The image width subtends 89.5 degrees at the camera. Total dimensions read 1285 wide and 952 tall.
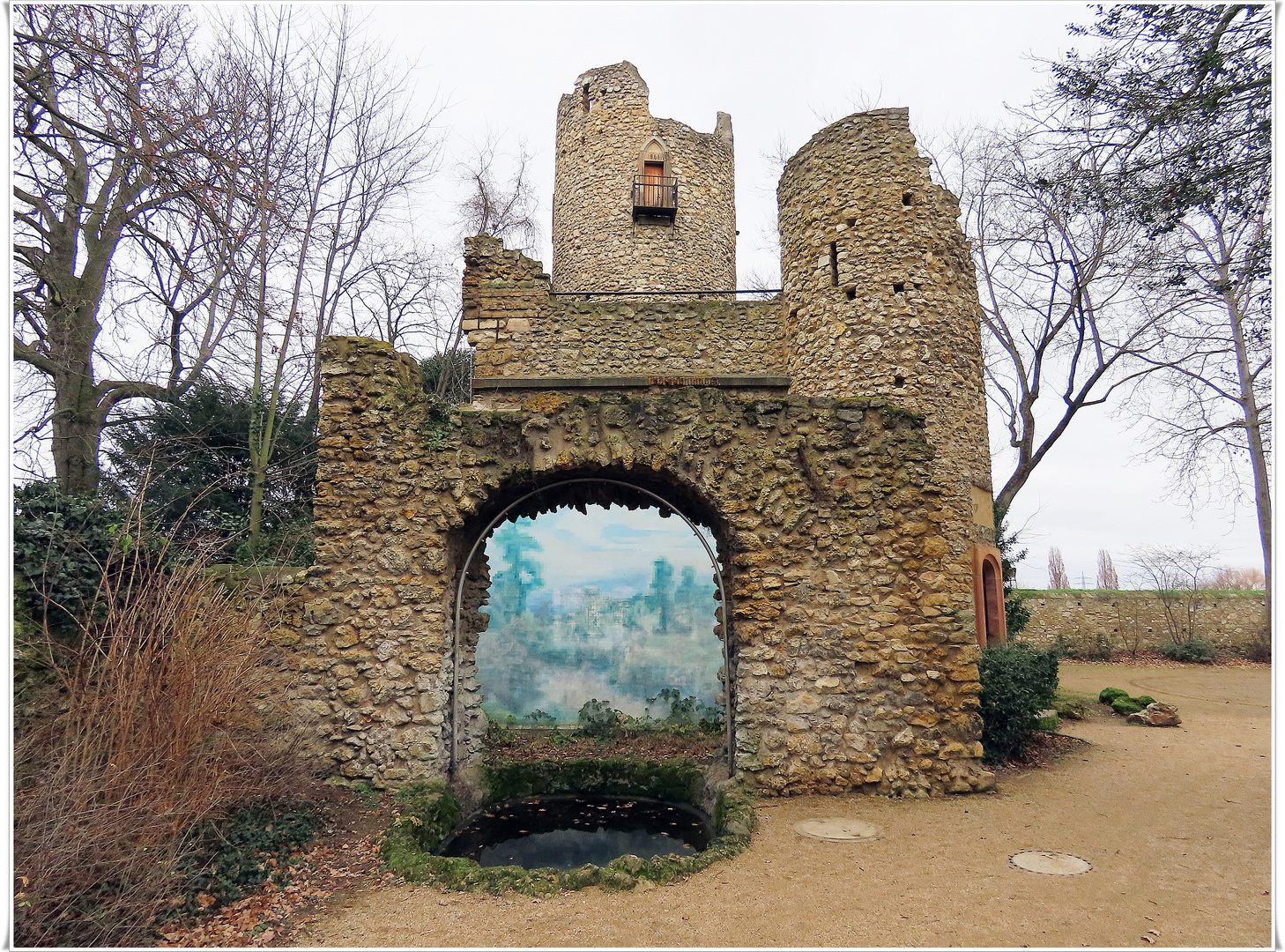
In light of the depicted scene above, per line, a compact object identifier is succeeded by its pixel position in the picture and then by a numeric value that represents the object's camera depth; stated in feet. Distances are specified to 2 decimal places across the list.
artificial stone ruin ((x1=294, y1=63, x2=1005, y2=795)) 18.99
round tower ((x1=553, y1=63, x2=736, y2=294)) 62.28
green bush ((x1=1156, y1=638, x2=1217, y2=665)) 56.18
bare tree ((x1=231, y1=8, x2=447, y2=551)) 35.40
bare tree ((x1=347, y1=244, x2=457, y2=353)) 49.98
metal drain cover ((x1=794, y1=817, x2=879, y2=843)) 15.96
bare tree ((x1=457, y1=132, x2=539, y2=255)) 67.41
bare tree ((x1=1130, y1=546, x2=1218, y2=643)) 59.98
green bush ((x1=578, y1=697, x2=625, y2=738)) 32.58
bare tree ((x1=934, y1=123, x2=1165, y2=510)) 43.88
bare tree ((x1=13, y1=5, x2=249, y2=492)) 13.76
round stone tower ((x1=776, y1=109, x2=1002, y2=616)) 33.32
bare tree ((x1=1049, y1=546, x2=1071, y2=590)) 112.88
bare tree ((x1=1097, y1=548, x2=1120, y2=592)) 126.68
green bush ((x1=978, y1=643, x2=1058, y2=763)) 25.32
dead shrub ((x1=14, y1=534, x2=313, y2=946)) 11.16
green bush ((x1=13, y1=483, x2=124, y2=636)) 15.89
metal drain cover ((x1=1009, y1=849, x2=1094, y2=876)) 14.07
